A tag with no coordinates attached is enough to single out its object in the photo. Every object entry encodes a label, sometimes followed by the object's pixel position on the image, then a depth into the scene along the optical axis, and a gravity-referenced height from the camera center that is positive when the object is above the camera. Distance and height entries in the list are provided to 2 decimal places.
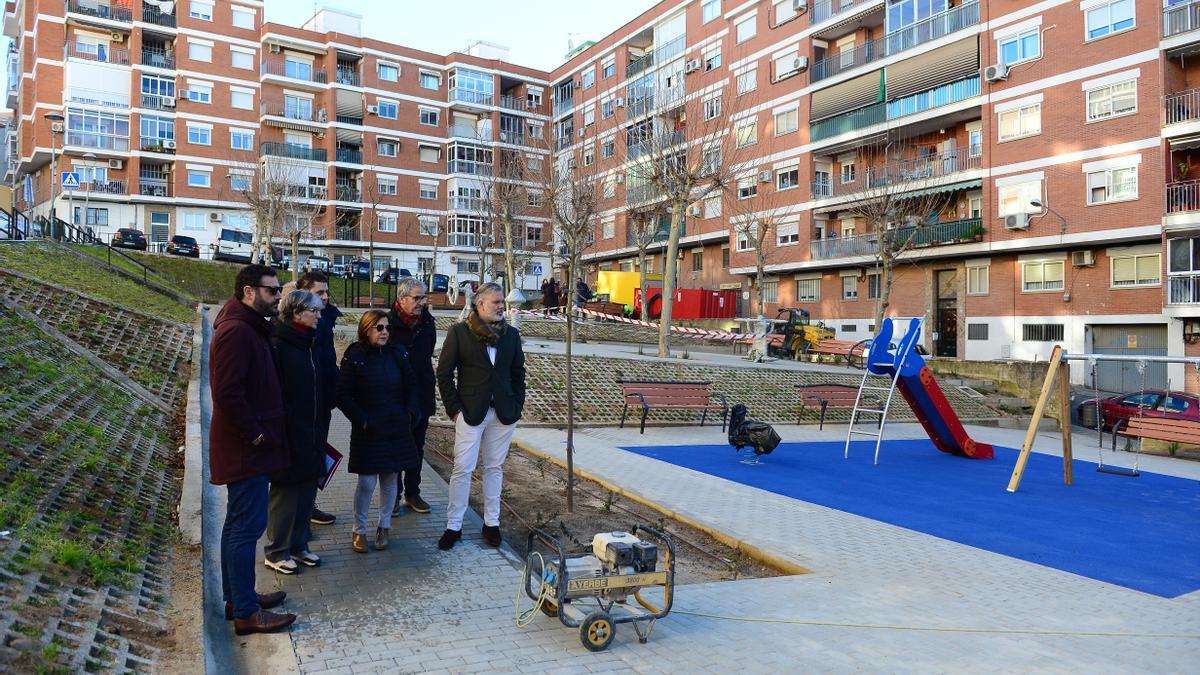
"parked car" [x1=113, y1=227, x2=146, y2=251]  38.62 +4.92
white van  43.24 +5.50
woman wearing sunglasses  5.49 -0.51
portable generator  4.11 -1.27
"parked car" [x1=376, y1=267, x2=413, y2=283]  35.66 +3.00
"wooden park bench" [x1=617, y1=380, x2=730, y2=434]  13.52 -0.93
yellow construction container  38.53 +2.70
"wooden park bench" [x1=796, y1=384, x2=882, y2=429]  14.93 -1.02
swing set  9.74 -0.88
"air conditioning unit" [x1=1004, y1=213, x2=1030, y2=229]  29.92 +4.48
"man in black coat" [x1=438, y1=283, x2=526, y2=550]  5.71 -0.39
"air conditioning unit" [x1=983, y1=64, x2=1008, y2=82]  30.61 +10.23
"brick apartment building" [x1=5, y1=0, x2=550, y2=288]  47.91 +14.17
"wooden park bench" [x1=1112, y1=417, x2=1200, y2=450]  12.23 -1.37
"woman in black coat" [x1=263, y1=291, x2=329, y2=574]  4.56 -0.55
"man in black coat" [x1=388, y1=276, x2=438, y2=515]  6.31 +0.03
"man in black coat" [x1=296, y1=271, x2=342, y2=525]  5.39 -0.03
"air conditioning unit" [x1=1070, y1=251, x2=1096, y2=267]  28.81 +2.98
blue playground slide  11.85 -0.73
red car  18.32 -1.58
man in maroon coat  4.08 -0.47
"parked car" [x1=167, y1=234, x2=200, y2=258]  38.25 +4.45
